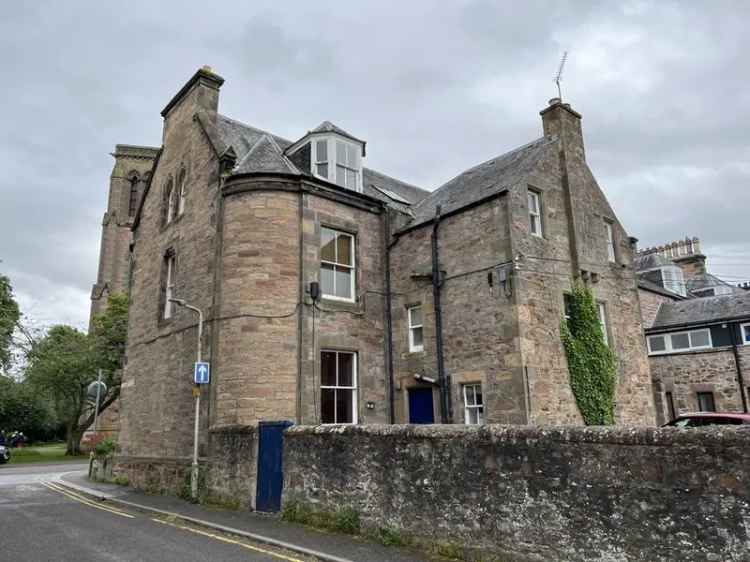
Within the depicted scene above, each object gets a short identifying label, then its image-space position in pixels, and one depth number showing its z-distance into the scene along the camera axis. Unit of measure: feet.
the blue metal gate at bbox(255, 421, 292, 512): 34.19
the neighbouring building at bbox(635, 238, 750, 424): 71.05
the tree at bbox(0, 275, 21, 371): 51.13
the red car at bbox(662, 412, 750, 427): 37.72
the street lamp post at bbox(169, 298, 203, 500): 42.10
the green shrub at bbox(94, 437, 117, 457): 64.53
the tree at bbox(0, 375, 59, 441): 127.75
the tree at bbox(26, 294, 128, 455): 116.78
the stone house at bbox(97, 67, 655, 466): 46.19
